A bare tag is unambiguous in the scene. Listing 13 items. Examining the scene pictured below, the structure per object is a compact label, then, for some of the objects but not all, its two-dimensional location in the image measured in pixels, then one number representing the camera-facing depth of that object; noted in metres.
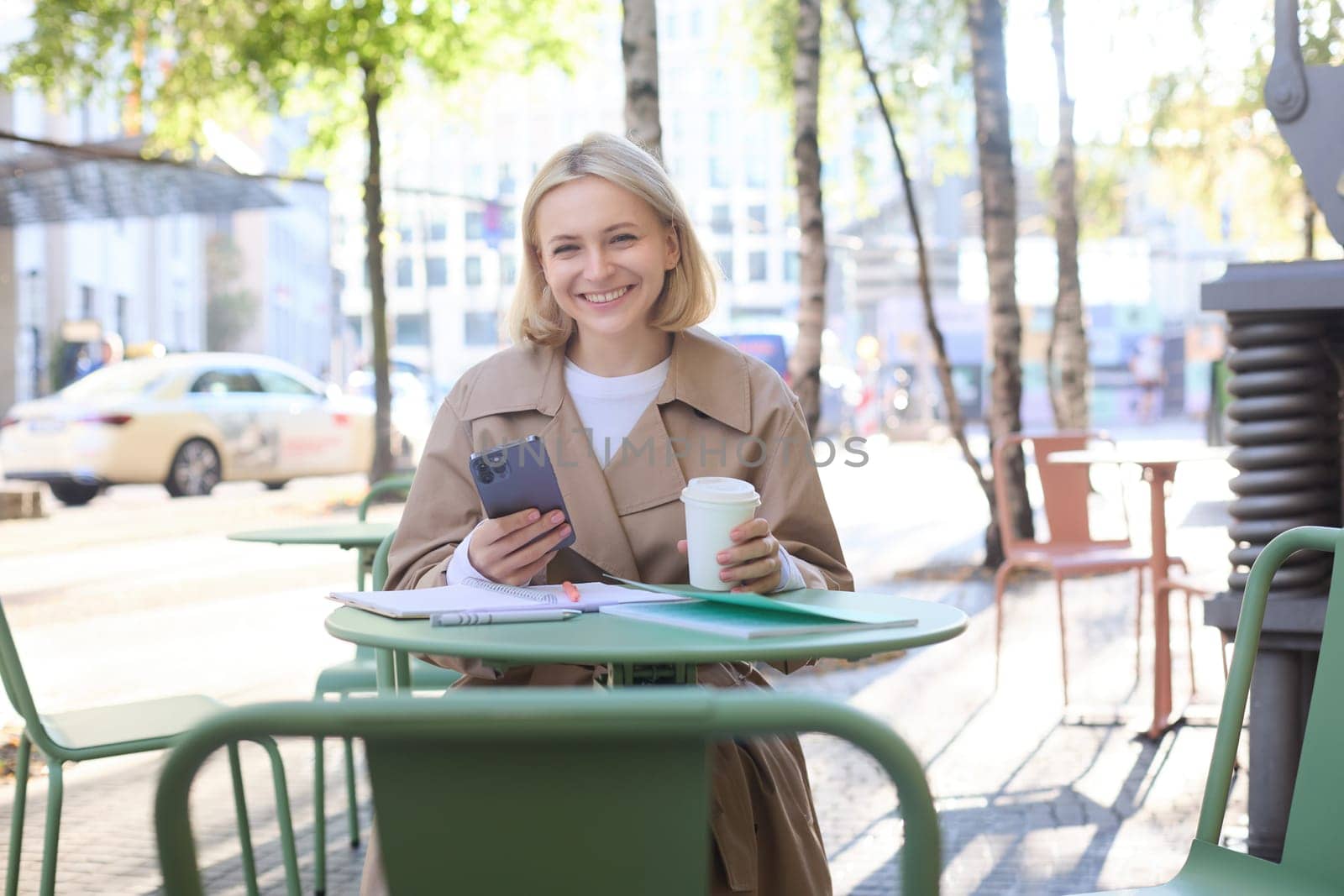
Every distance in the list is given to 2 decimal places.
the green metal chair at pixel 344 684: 3.91
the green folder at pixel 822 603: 2.12
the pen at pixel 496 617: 2.14
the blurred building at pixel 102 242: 24.72
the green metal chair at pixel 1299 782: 2.06
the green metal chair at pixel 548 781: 1.06
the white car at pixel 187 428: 15.70
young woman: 2.66
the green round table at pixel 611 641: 1.88
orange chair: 6.16
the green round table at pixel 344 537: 4.24
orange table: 5.43
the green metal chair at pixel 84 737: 2.99
